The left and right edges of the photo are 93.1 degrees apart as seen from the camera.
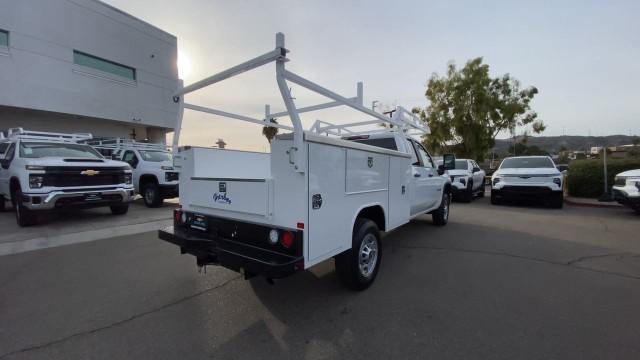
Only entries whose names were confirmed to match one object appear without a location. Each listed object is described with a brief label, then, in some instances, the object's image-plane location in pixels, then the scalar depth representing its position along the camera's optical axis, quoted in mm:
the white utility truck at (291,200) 2678
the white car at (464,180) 11578
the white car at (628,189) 7641
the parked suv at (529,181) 9484
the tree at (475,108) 20609
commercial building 18422
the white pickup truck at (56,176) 6371
